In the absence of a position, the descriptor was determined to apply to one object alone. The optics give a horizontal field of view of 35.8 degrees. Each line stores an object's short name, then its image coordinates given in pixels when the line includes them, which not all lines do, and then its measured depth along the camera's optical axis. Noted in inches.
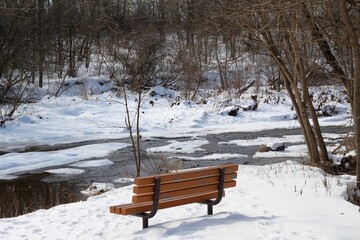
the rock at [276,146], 653.1
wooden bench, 238.1
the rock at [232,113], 1050.1
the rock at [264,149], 650.8
